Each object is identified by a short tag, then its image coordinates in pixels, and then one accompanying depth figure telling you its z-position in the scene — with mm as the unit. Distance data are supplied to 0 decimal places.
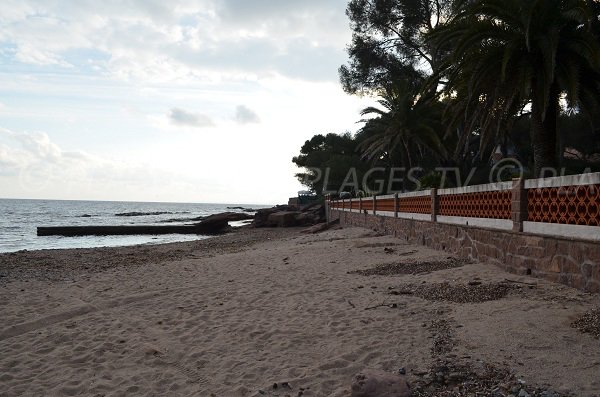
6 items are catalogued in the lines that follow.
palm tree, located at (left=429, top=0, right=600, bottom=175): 10852
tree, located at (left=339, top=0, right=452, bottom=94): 27641
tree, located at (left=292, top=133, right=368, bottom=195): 47469
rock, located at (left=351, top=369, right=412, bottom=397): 4000
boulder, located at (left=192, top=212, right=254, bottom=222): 42025
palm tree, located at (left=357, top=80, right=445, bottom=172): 25855
